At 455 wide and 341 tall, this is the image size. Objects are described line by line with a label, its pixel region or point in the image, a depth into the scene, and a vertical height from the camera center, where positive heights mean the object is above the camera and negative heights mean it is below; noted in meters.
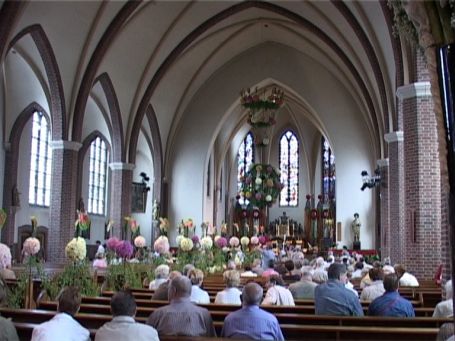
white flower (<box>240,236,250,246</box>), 16.11 -0.22
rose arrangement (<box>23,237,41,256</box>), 7.05 -0.19
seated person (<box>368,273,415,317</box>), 5.91 -0.68
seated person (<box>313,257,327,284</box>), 7.56 -0.54
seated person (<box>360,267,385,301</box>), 7.32 -0.64
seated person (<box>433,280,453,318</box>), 5.54 -0.68
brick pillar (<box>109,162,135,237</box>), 22.34 +1.44
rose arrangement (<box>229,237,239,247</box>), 14.76 -0.21
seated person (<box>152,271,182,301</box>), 6.73 -0.69
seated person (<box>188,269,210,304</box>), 6.76 -0.64
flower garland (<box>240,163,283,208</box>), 23.47 +1.87
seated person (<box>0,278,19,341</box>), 3.96 -0.67
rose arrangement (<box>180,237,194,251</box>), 11.02 -0.22
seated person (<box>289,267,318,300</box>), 7.76 -0.70
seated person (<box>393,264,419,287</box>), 9.38 -0.68
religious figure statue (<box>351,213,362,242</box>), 24.27 +0.29
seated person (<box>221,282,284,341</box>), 4.58 -0.69
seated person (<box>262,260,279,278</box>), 13.81 -0.69
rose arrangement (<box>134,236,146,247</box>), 10.29 -0.18
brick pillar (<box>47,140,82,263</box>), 17.94 +0.90
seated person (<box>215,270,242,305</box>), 6.77 -0.67
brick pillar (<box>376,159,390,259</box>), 19.30 +0.98
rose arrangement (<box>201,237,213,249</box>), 12.70 -0.20
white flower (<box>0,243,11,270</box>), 6.43 -0.28
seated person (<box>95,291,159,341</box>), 3.73 -0.59
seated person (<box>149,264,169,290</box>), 8.11 -0.57
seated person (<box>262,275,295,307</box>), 6.82 -0.72
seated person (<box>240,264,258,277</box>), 11.37 -0.79
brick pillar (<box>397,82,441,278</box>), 11.82 +0.91
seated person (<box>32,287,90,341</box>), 3.76 -0.60
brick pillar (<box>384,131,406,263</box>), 15.94 +1.07
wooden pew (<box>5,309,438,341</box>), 4.88 -0.80
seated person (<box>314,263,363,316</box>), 6.02 -0.67
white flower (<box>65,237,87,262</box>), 7.27 -0.22
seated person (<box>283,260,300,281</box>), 9.64 -0.67
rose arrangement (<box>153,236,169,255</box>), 9.50 -0.21
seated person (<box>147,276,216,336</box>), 4.61 -0.66
